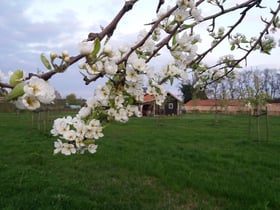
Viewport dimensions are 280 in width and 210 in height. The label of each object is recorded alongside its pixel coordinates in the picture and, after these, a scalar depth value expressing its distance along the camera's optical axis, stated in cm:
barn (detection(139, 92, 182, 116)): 2495
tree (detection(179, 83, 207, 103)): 2888
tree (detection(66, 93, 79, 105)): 2499
